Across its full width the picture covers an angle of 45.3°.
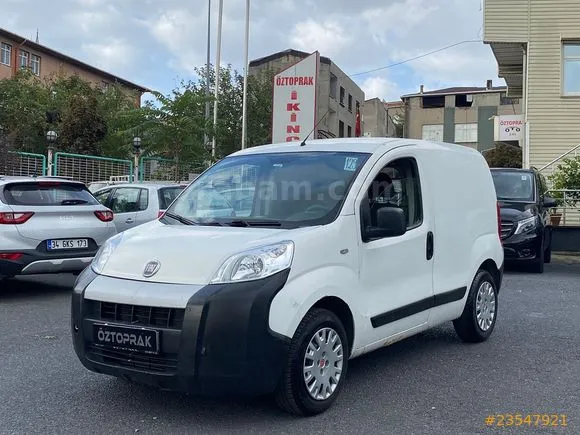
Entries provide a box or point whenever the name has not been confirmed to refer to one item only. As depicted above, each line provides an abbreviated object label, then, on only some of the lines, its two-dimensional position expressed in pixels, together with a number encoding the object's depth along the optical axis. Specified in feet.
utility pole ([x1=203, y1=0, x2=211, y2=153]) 79.79
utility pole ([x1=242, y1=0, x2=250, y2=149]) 88.11
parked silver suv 27.84
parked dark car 38.70
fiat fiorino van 13.44
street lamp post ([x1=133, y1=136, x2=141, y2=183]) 58.85
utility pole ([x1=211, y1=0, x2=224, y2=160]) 89.69
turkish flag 54.34
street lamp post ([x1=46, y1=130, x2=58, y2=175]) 56.49
